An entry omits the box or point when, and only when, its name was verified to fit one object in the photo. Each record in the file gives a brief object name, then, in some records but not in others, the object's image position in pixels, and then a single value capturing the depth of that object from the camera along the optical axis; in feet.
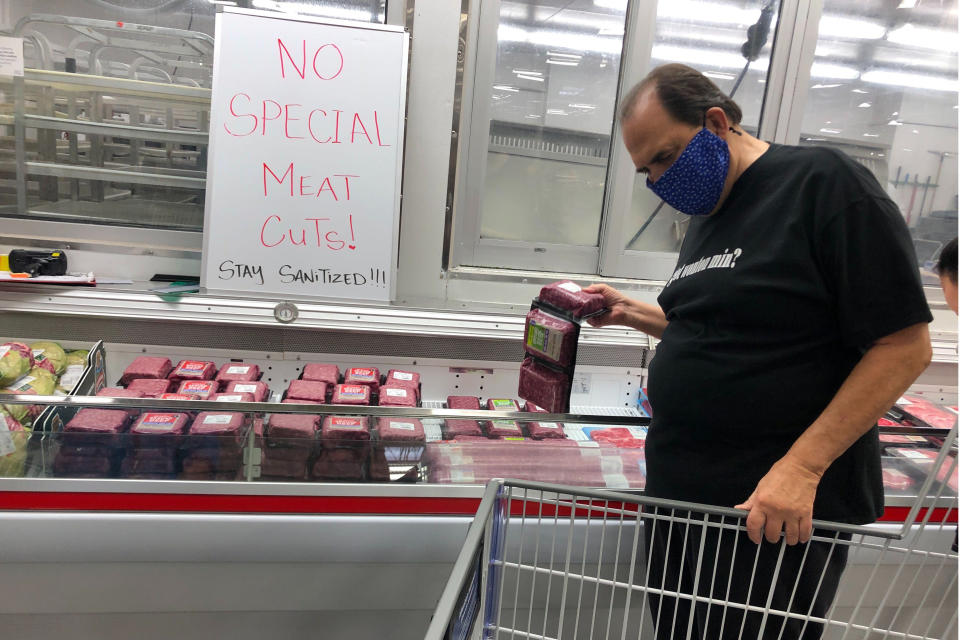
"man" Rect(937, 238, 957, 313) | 3.07
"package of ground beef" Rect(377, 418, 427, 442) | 5.57
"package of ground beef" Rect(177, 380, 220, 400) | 6.34
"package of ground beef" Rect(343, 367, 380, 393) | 7.01
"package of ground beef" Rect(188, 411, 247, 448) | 5.32
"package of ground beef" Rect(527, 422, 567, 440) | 5.72
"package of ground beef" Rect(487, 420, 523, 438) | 5.77
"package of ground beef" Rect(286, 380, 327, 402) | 6.41
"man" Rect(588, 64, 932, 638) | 3.46
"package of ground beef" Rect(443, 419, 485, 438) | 5.74
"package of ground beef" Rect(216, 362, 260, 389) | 6.85
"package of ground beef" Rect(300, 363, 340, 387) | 6.96
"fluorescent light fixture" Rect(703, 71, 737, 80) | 9.53
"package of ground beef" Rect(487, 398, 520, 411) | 6.90
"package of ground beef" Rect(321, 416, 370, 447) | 5.47
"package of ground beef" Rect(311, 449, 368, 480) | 5.34
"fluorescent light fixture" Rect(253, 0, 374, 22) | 8.38
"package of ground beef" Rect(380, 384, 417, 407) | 6.57
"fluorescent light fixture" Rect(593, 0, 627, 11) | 8.93
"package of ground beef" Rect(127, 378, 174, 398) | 6.31
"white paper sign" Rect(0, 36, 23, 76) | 7.71
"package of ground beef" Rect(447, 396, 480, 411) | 6.97
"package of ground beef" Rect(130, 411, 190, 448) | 5.29
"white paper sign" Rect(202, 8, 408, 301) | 7.37
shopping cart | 3.51
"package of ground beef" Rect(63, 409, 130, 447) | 5.21
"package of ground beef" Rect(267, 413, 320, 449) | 5.39
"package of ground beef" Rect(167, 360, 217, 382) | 6.78
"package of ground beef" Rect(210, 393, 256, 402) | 6.30
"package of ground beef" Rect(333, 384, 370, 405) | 6.48
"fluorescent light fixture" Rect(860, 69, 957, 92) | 9.64
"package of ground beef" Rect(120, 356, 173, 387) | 6.61
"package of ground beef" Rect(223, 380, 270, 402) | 6.53
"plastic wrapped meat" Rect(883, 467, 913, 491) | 5.61
